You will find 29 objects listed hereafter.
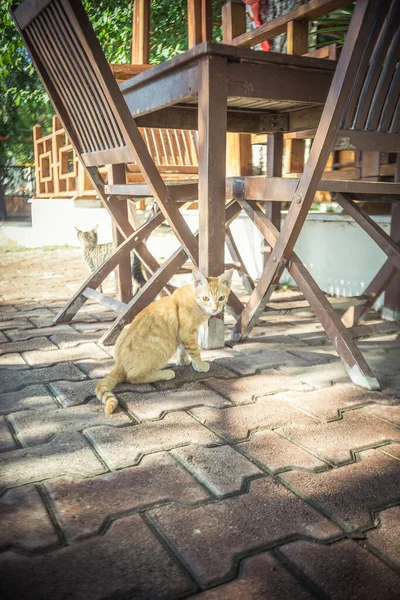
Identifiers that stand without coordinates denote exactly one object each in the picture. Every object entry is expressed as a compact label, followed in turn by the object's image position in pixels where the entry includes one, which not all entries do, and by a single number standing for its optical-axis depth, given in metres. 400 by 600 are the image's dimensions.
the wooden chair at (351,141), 2.10
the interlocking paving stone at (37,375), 2.42
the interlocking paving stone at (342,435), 1.80
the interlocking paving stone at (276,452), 1.70
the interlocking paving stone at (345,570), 1.16
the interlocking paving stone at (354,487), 1.45
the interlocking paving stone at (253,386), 2.30
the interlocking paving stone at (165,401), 2.13
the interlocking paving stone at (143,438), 1.76
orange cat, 2.39
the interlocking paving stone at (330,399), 2.13
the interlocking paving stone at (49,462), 1.62
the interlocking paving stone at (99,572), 1.15
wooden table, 2.49
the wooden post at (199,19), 6.15
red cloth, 5.80
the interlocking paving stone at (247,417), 1.96
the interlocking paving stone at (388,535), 1.28
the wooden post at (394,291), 3.42
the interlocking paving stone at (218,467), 1.58
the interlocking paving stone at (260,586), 1.15
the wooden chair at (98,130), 2.59
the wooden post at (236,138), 4.54
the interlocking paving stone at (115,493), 1.41
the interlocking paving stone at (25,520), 1.32
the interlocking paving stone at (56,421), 1.89
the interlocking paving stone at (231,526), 1.26
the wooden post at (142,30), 6.74
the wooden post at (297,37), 3.97
